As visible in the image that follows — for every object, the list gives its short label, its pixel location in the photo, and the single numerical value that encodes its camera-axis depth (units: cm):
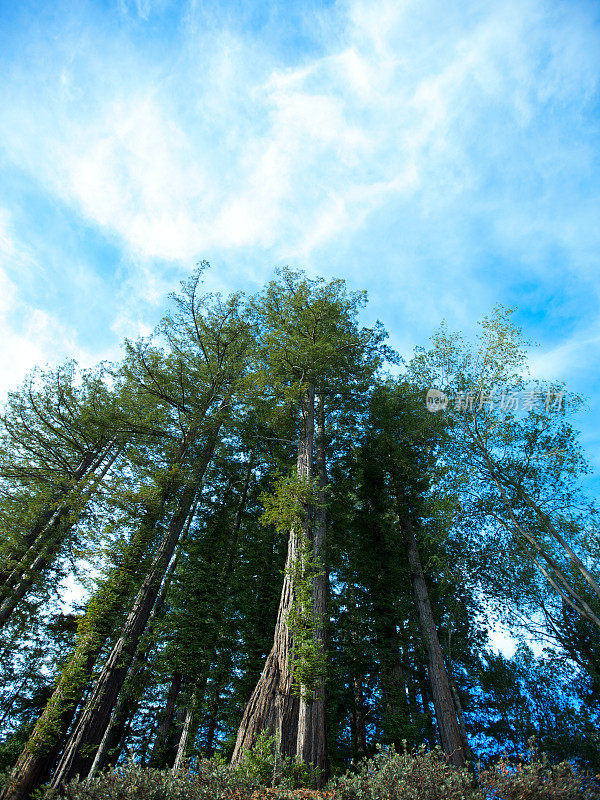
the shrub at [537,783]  376
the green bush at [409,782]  368
